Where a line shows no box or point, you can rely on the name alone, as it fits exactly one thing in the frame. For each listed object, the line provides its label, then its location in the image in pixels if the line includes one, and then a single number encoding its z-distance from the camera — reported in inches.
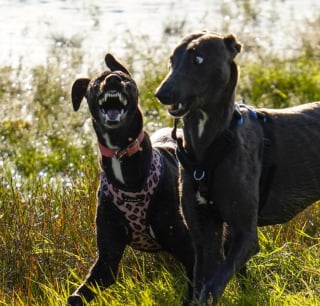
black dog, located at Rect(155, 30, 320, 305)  455.2
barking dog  499.5
